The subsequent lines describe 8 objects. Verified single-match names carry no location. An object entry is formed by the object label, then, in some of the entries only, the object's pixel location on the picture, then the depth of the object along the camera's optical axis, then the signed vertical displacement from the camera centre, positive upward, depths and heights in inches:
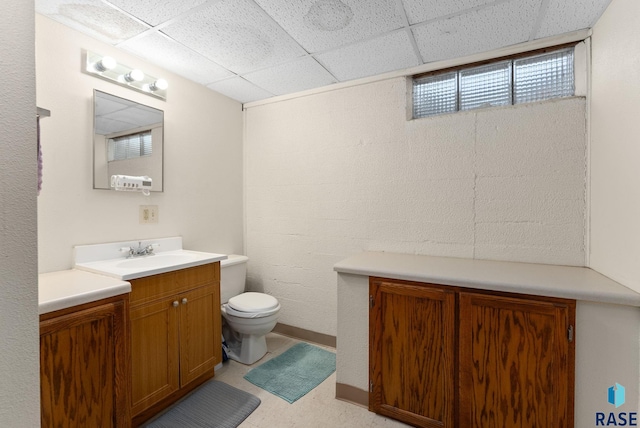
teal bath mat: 80.5 -49.9
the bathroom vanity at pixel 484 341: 53.3 -27.4
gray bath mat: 67.2 -49.7
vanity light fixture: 74.2 +37.4
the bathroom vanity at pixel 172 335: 64.7 -31.6
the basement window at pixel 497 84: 76.0 +36.4
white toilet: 89.6 -33.5
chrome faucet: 81.2 -11.9
